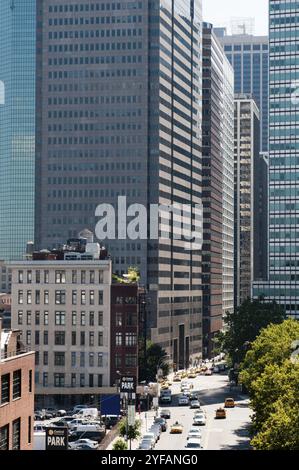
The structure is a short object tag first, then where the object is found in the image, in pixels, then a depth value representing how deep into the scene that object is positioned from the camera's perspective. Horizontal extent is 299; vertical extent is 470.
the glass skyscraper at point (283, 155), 183.75
